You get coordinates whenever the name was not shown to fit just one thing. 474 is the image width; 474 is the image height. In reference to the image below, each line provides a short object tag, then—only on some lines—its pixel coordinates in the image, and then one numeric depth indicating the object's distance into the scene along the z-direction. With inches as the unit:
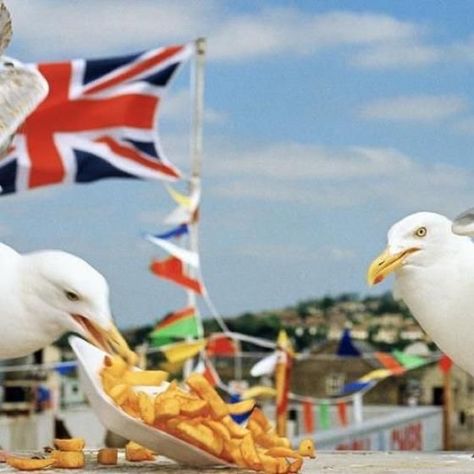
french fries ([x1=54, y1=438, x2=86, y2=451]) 217.9
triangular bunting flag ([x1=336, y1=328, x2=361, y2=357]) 704.2
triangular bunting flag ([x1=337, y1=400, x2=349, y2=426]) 780.1
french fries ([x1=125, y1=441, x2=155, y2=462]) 227.8
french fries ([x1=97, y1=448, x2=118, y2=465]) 223.1
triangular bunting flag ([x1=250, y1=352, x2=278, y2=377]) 636.1
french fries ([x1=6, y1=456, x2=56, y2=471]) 212.1
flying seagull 257.8
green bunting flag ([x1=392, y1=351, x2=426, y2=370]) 705.6
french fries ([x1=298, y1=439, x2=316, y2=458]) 231.3
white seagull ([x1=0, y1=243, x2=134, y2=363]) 212.5
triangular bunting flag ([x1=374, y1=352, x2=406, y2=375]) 705.0
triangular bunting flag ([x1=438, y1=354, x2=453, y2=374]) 761.7
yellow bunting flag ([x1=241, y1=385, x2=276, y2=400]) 609.8
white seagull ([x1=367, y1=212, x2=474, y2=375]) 235.1
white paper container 207.8
